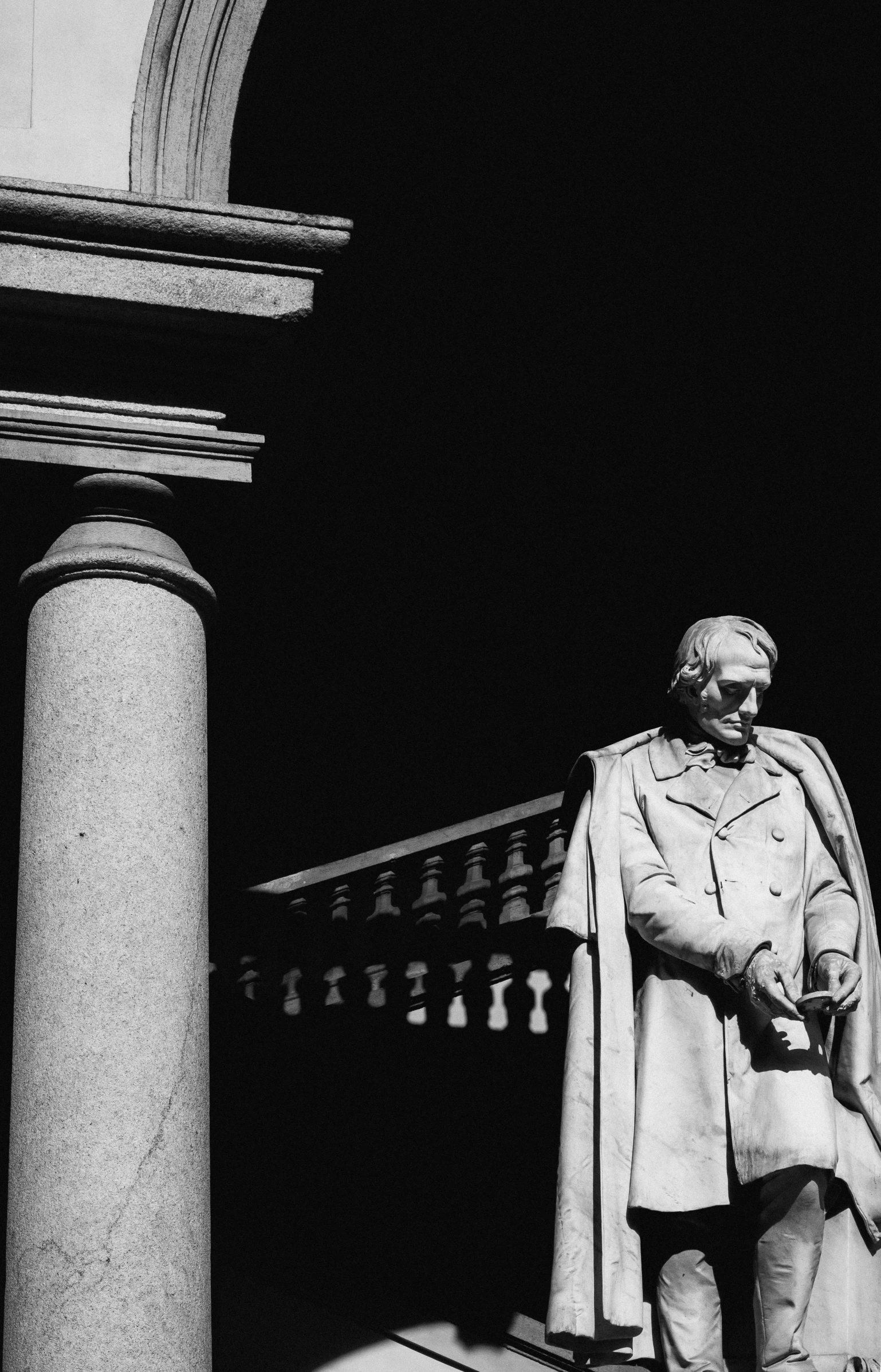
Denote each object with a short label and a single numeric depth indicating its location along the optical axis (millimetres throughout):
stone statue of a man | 6828
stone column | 6234
